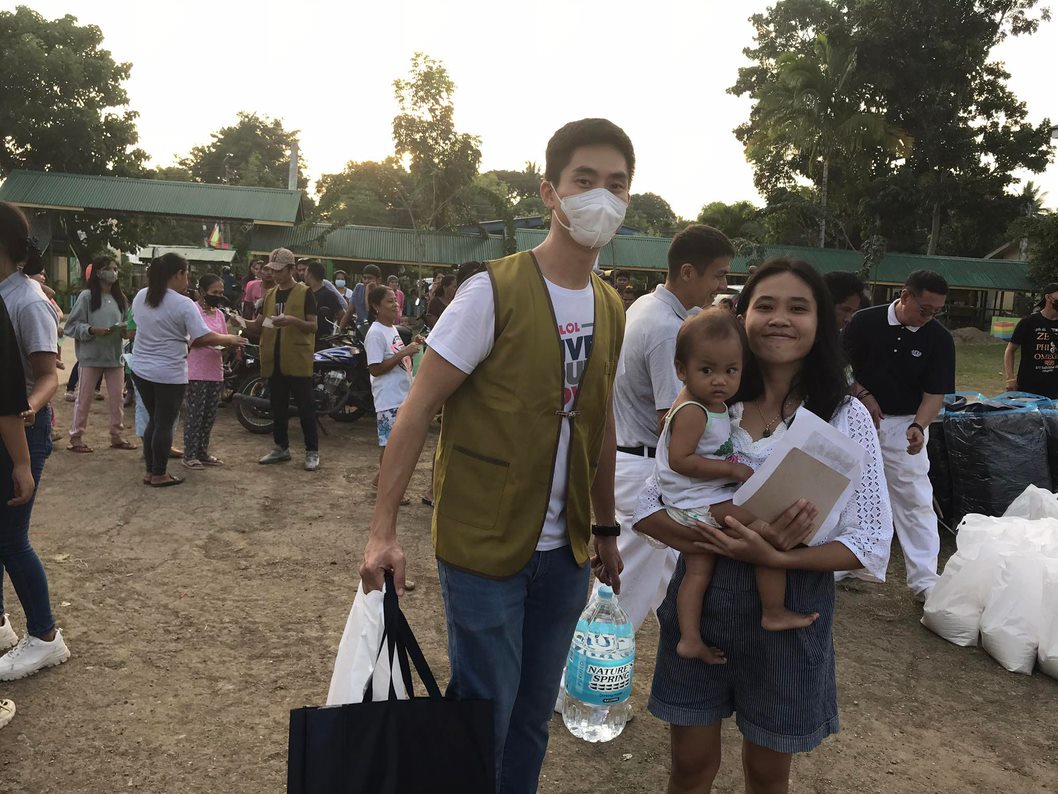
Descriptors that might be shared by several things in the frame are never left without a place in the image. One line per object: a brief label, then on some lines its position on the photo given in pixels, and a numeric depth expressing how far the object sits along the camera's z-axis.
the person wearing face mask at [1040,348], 6.36
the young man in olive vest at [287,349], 6.56
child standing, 5.88
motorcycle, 8.23
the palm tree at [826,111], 27.03
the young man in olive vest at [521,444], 1.84
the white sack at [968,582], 4.03
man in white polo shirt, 3.12
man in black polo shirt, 4.58
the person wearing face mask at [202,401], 6.60
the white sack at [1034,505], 4.63
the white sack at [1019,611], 3.80
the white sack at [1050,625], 3.75
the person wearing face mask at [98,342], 7.08
